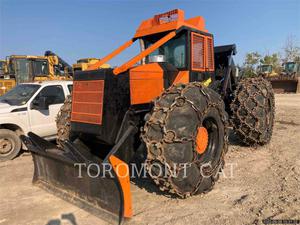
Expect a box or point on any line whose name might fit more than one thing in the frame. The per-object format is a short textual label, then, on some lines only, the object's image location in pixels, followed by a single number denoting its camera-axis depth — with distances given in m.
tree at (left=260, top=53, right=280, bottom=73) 59.81
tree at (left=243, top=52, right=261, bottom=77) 58.44
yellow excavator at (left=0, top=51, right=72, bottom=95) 14.82
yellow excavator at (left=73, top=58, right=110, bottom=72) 16.32
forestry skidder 3.42
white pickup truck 6.50
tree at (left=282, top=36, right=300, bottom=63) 54.69
